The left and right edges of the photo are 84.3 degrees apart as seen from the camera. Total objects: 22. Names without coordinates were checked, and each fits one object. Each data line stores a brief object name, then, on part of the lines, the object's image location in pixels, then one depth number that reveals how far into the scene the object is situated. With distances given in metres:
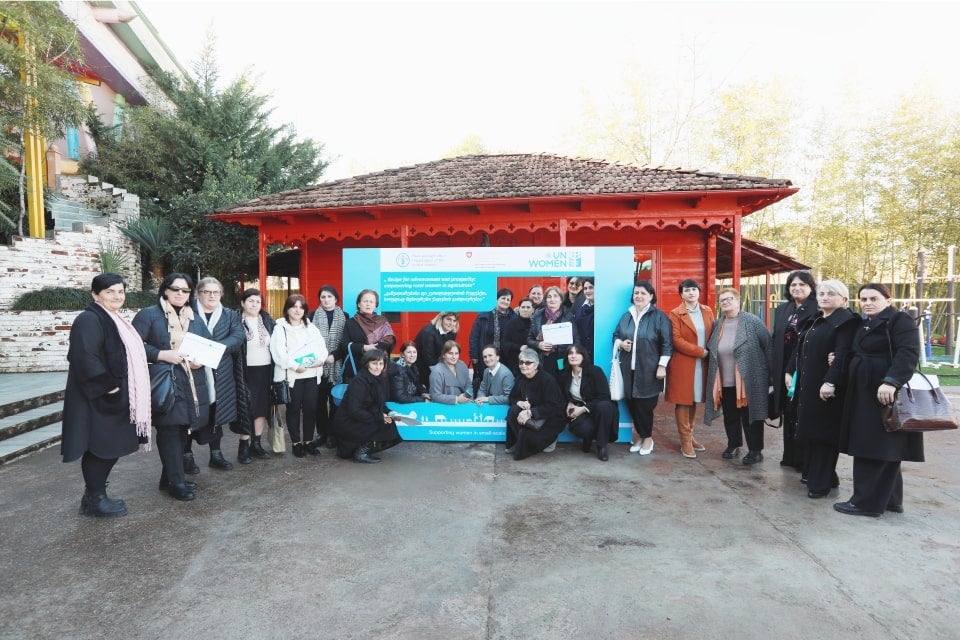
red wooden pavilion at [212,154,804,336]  8.92
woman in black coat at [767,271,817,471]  4.61
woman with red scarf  5.46
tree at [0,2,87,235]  8.13
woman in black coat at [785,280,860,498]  3.86
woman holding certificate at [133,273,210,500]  3.87
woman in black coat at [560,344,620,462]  5.09
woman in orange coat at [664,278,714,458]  5.04
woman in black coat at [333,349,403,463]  4.91
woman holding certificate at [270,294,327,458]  4.84
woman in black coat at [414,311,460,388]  5.98
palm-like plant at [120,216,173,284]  11.95
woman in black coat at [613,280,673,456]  5.07
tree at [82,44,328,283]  12.79
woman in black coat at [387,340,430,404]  5.53
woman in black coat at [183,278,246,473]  4.29
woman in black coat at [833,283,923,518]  3.45
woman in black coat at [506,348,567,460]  5.00
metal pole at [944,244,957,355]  11.87
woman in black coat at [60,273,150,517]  3.39
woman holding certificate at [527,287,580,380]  5.36
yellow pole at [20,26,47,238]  10.53
